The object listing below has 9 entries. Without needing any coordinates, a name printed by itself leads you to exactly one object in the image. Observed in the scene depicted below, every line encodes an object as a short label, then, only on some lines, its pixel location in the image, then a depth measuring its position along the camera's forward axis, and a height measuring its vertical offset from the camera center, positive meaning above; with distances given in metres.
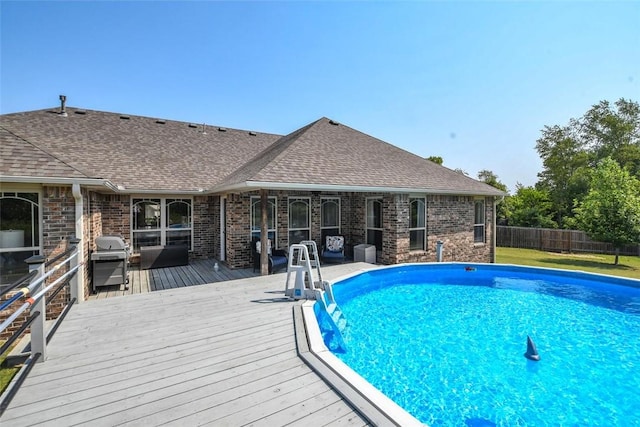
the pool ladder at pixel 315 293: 5.84 -1.71
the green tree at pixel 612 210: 14.02 +0.01
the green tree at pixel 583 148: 26.45 +6.18
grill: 6.75 -1.34
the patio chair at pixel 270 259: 8.56 -1.48
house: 9.18 +0.60
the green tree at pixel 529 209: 22.81 +0.08
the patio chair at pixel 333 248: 10.55 -1.41
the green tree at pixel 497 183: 25.86 +3.08
